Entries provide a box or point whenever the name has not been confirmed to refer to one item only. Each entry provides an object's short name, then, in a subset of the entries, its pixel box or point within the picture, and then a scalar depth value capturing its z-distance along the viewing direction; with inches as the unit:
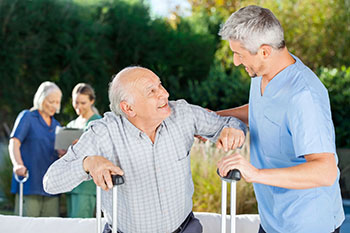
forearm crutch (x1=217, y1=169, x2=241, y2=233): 82.8
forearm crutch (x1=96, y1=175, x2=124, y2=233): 85.4
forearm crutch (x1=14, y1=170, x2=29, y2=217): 155.9
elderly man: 98.2
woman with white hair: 166.0
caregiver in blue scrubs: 83.0
